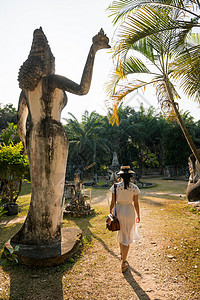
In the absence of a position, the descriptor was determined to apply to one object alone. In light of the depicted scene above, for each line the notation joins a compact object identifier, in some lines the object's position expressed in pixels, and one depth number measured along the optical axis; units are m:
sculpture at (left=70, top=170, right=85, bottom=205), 7.13
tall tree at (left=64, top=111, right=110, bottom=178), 19.97
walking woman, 3.03
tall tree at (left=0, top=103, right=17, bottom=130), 23.83
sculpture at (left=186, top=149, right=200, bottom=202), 7.58
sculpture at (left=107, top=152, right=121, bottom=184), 15.08
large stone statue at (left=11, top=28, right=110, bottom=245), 3.16
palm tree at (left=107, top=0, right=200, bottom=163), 4.09
